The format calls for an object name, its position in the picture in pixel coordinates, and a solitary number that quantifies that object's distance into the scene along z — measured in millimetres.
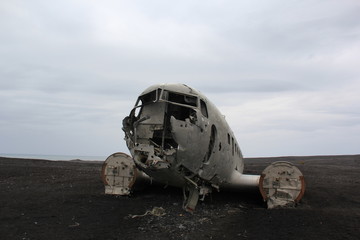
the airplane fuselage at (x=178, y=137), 9281
